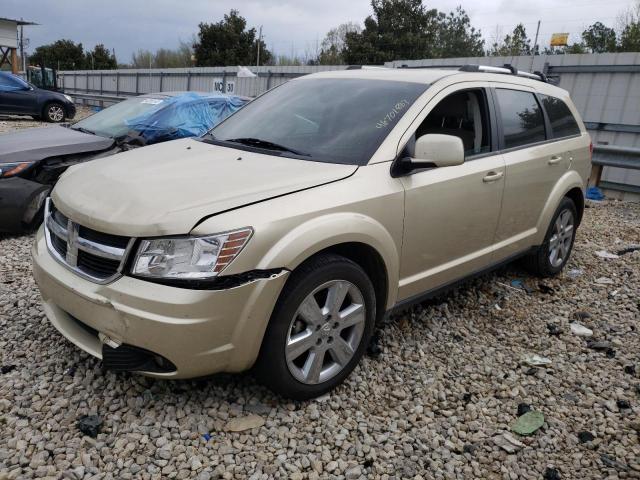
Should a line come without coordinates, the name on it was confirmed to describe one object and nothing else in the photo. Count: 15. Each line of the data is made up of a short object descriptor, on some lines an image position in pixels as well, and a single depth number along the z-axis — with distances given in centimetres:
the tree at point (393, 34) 3519
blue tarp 657
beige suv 233
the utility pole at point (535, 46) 1039
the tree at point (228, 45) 4172
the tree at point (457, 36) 4419
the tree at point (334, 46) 3873
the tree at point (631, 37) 2453
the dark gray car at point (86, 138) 507
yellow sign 1241
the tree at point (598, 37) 2813
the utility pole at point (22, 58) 4407
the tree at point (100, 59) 5294
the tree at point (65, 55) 5391
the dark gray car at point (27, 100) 1575
